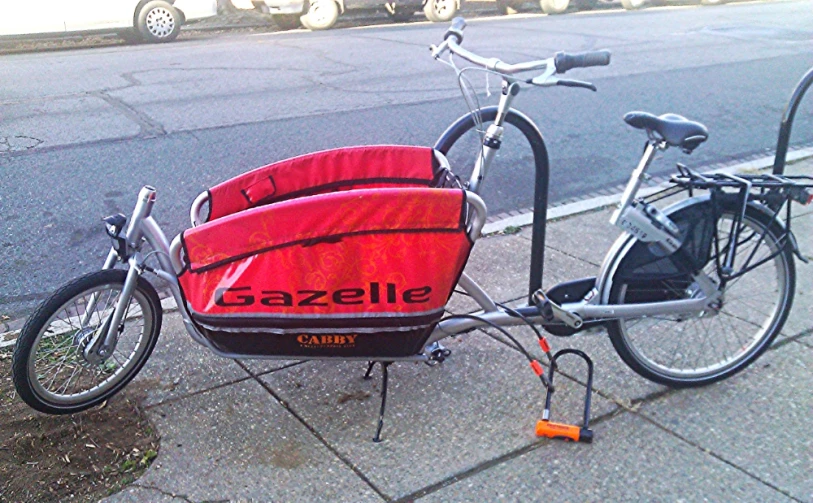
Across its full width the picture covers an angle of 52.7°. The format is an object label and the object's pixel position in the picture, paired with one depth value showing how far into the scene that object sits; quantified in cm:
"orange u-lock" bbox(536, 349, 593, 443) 313
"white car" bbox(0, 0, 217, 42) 1220
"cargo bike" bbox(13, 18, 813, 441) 286
